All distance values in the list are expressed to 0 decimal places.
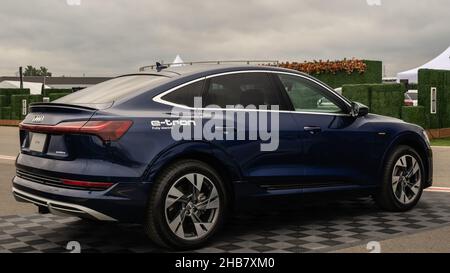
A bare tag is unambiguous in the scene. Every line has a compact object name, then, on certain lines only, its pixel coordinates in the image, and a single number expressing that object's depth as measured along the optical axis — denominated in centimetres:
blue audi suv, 468
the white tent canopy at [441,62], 3000
